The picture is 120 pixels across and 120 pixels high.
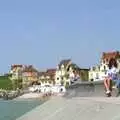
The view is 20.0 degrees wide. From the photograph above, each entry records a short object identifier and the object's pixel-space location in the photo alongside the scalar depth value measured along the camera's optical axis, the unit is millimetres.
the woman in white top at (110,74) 12388
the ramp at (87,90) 13680
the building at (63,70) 109635
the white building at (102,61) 91960
